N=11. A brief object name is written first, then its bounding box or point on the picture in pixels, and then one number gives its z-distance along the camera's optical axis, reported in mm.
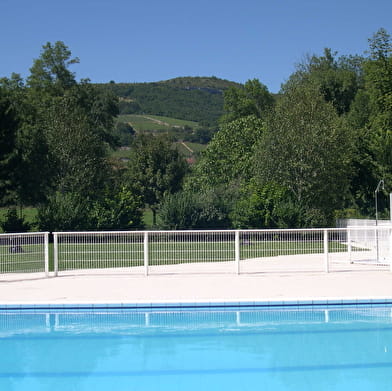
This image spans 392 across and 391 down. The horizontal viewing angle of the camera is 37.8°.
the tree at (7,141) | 35188
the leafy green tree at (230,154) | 52969
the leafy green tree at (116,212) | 36609
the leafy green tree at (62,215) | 33188
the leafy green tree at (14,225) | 34625
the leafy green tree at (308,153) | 35625
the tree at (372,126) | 37469
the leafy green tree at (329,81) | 50000
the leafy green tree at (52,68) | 50688
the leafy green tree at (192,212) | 34688
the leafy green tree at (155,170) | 56500
